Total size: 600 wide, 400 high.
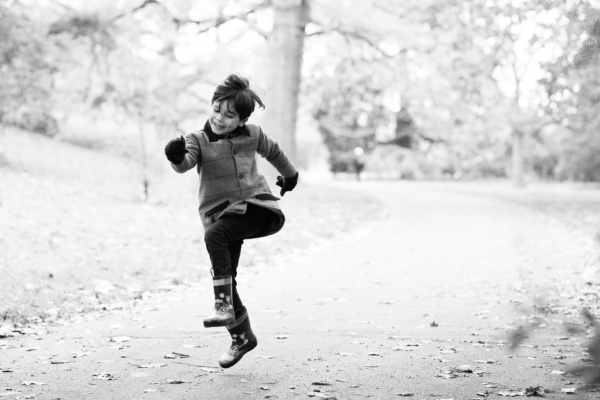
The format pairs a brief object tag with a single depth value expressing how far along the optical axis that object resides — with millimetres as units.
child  4691
